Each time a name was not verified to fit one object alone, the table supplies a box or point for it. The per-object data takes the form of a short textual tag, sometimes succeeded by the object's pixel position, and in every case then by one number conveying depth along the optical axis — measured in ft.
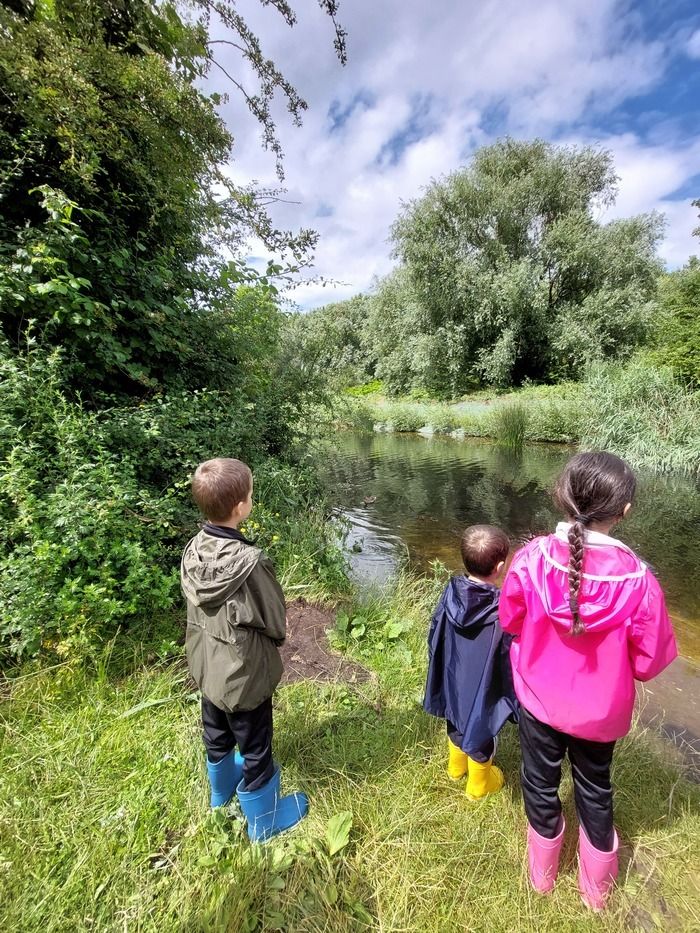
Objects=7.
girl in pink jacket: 4.32
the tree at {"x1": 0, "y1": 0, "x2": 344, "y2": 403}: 9.07
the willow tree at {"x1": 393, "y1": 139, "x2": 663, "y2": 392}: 66.08
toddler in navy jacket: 6.00
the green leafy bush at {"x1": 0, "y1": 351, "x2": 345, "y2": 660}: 6.64
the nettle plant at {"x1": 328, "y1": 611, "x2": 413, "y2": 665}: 9.80
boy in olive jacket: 5.05
